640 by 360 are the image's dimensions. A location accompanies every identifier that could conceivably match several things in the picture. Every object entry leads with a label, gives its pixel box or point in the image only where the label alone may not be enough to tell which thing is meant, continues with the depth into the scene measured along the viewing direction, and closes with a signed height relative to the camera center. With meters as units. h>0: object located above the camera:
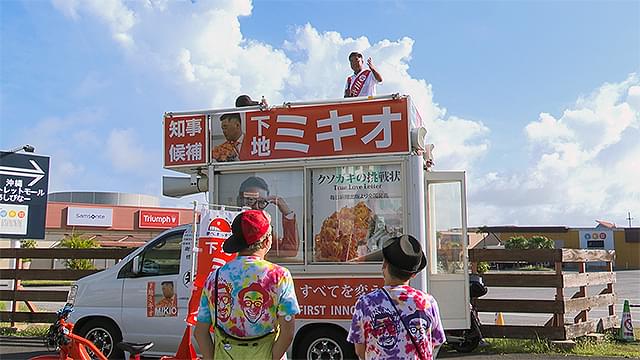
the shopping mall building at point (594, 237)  53.53 +1.76
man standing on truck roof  9.09 +2.55
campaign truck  7.76 +0.61
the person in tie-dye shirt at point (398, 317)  3.36 -0.32
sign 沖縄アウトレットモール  13.42 +1.39
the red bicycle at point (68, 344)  5.53 -0.74
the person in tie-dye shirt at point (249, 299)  3.47 -0.22
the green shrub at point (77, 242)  31.28 +0.88
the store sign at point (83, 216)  37.16 +2.50
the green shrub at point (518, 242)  44.76 +1.10
